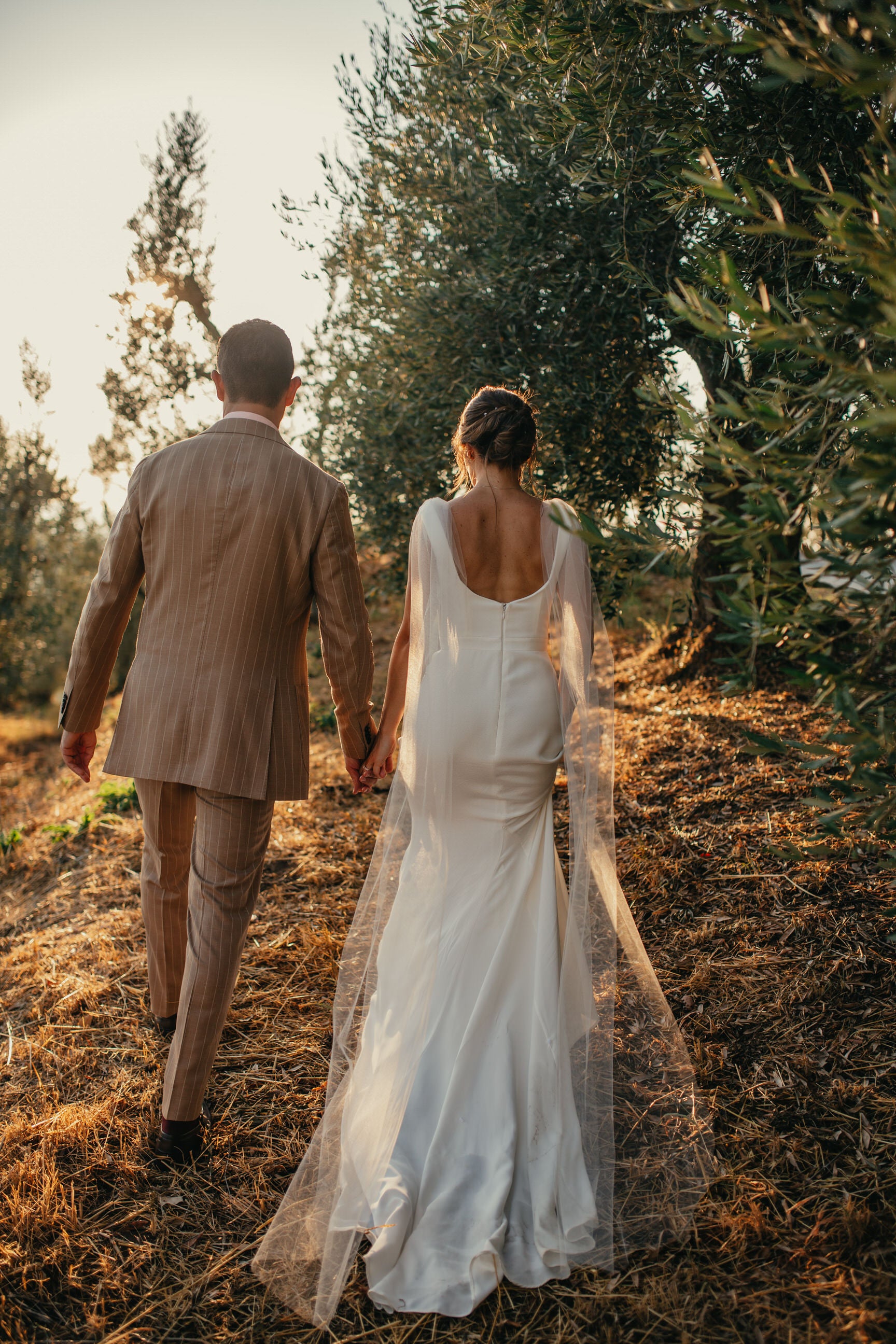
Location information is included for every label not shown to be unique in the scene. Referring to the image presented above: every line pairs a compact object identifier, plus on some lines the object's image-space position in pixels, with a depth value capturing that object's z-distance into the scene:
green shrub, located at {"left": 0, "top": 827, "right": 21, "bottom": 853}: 6.88
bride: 2.44
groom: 2.95
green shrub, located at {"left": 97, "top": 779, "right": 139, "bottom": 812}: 7.33
